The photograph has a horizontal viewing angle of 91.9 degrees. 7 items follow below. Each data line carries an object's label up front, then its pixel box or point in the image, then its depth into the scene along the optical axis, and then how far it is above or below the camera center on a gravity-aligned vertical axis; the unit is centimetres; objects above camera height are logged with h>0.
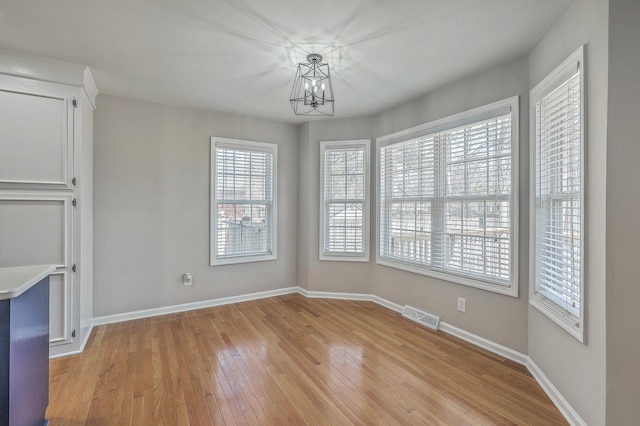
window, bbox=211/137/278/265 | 423 +16
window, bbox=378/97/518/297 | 278 +16
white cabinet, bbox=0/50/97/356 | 256 +29
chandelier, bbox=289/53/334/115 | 272 +134
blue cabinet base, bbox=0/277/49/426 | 139 -75
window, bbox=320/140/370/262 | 440 +18
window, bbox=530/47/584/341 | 193 +13
